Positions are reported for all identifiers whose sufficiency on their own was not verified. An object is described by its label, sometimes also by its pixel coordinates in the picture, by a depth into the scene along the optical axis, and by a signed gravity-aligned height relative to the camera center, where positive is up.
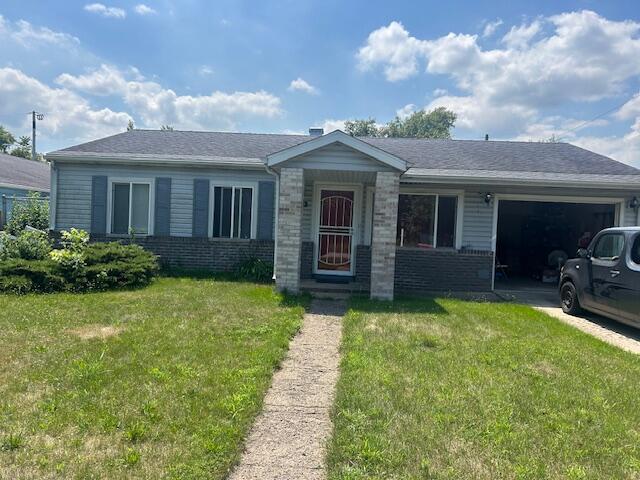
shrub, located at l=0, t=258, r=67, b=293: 8.04 -1.09
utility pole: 41.00 +7.99
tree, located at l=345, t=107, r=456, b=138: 51.47 +13.63
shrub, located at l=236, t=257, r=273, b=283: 10.23 -1.03
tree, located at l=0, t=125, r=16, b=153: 49.19 +8.97
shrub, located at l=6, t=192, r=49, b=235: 13.73 +0.09
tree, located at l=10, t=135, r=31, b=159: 46.91 +7.99
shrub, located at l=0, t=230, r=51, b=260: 9.07 -0.65
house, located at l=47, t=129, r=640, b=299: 9.82 +0.69
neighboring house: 17.64 +1.77
